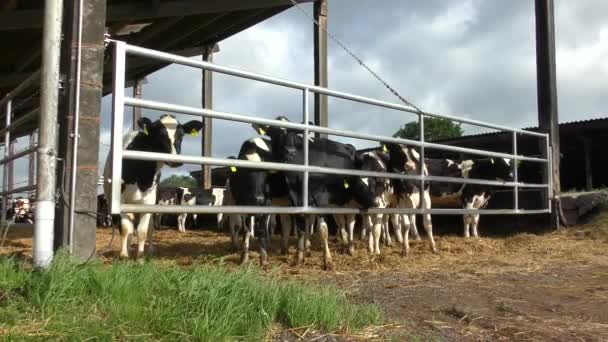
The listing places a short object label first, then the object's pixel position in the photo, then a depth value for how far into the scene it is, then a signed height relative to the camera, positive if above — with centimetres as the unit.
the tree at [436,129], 5932 +841
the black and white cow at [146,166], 733 +58
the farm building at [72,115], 450 +83
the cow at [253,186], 777 +36
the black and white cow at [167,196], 2118 +62
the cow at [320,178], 761 +47
